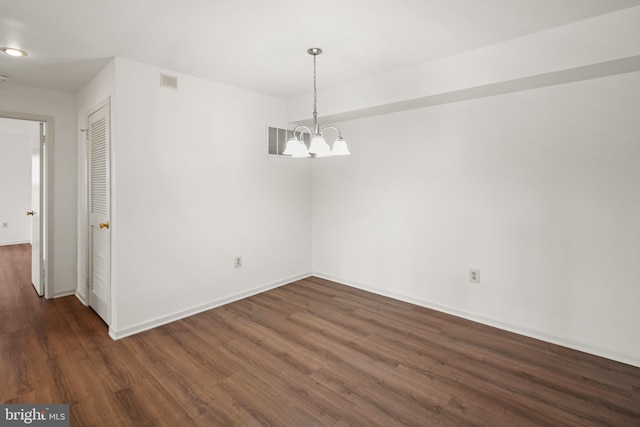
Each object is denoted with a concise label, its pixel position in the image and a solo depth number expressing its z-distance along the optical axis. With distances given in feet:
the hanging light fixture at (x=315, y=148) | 8.11
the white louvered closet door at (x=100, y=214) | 9.82
